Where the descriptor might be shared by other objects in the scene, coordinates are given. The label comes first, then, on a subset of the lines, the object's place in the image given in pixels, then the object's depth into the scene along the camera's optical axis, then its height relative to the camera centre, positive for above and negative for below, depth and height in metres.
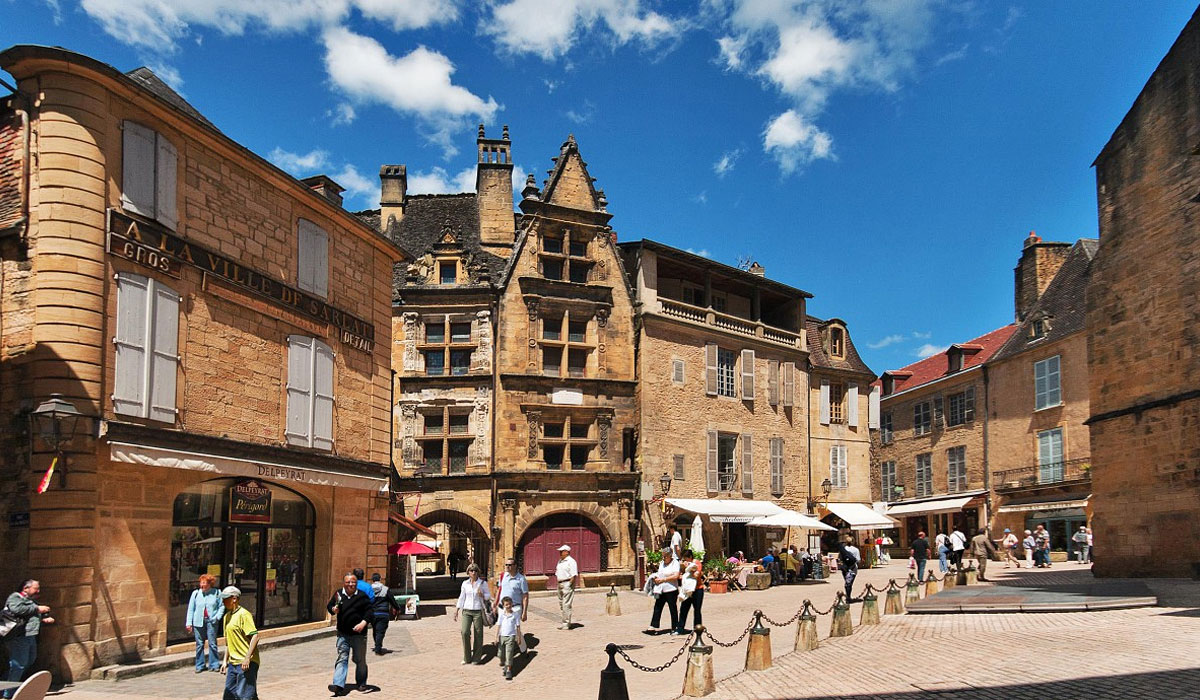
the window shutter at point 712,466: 27.08 +0.04
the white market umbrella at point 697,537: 22.98 -1.70
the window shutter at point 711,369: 27.50 +2.85
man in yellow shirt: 8.41 -1.70
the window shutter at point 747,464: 27.98 +0.11
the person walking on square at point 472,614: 12.18 -1.88
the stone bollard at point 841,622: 12.86 -2.09
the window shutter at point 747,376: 28.54 +2.75
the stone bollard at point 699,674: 9.18 -1.99
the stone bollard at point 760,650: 10.50 -2.02
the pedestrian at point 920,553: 19.86 -1.78
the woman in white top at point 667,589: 13.95 -1.80
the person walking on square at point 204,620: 11.38 -1.83
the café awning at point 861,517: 29.42 -1.55
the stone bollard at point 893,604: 15.41 -2.20
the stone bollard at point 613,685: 7.88 -1.80
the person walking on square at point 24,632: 9.54 -1.67
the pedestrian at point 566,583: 15.47 -1.90
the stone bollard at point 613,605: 17.48 -2.53
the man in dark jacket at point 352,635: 9.88 -1.76
